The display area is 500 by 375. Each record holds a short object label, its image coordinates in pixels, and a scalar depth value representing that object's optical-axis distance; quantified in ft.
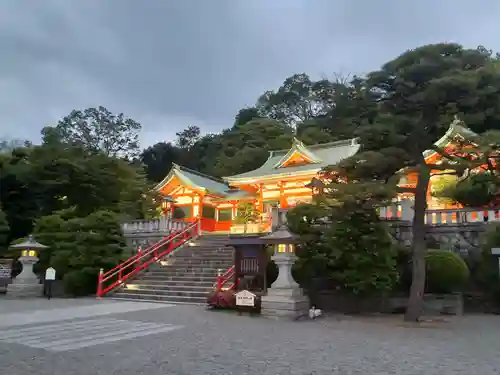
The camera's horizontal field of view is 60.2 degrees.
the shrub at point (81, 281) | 53.98
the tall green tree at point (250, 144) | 149.07
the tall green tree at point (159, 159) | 199.62
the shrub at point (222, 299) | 40.19
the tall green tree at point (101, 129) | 181.06
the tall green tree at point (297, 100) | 196.13
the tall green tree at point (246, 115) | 211.41
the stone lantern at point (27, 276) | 54.80
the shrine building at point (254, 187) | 85.97
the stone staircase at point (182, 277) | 48.91
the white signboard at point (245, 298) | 38.60
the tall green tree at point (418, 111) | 33.40
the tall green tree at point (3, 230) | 66.85
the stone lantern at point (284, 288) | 36.68
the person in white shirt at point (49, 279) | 52.36
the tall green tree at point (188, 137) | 226.38
